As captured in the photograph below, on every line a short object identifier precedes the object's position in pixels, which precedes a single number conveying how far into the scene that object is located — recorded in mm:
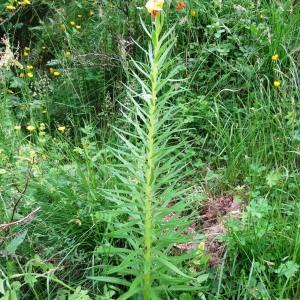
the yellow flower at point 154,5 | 1109
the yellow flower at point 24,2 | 2829
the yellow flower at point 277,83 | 2117
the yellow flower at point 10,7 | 2793
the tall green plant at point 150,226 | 1295
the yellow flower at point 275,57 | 2212
